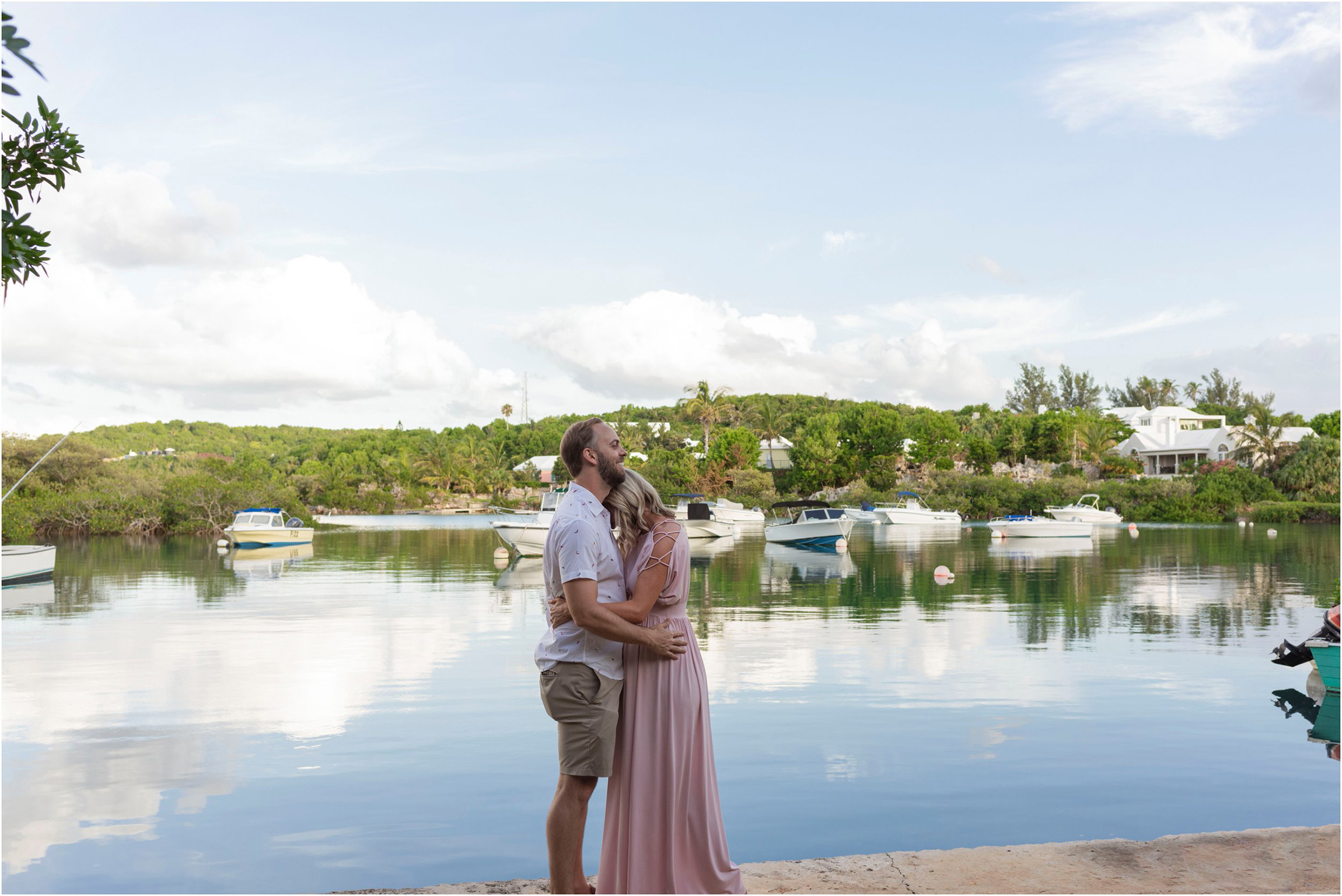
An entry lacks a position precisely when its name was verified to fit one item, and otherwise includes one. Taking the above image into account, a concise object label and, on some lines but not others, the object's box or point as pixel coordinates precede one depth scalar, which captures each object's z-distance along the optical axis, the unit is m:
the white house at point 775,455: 85.56
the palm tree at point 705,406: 83.44
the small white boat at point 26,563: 21.28
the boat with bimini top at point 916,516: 53.16
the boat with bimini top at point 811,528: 33.78
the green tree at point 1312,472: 56.31
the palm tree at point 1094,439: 74.44
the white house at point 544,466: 91.88
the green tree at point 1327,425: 68.50
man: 3.71
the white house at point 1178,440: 72.88
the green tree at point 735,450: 71.44
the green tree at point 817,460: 71.88
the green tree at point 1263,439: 62.94
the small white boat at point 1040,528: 39.81
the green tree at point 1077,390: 127.81
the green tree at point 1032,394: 129.50
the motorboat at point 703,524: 38.09
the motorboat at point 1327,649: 9.20
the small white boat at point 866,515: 55.91
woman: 3.87
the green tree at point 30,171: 3.84
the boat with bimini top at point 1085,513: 50.78
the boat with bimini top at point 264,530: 34.88
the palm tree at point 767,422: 87.06
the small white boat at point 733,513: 50.12
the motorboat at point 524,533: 28.33
